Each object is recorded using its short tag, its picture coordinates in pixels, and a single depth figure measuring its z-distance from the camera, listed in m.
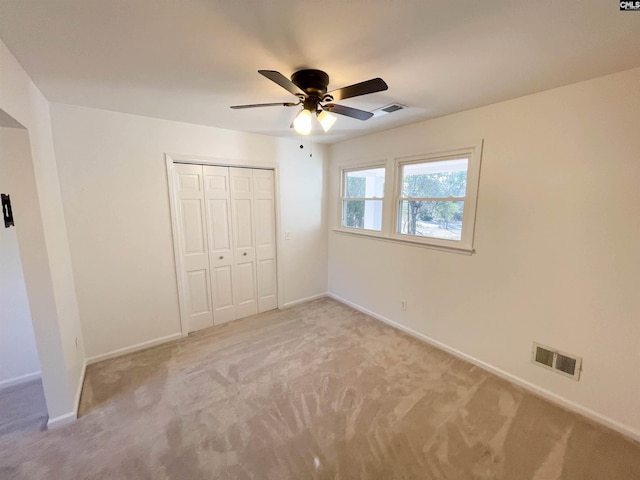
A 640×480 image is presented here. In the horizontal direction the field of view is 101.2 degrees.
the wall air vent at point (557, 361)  2.00
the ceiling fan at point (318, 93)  1.46
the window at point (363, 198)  3.48
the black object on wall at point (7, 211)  1.64
